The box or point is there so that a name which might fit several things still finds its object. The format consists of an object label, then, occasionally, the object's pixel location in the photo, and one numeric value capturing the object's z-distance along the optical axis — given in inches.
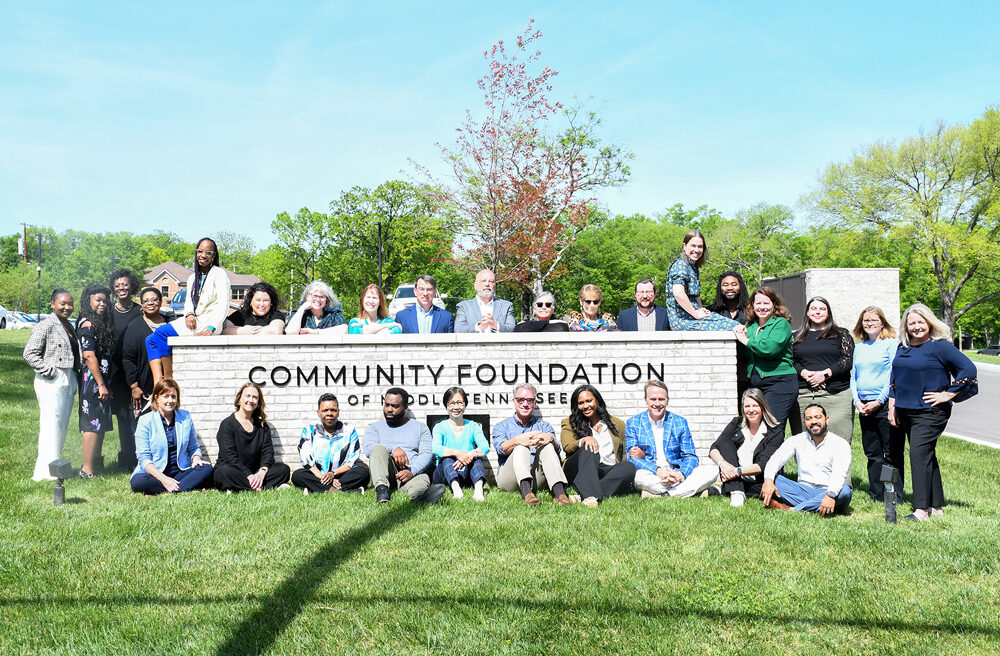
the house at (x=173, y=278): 3395.7
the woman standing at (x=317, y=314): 342.2
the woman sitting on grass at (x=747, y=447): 282.4
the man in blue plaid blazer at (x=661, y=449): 289.1
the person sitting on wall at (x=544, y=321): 330.0
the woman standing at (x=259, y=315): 339.1
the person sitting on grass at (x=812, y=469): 259.6
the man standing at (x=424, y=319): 348.5
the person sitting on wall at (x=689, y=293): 306.3
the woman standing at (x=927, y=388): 256.5
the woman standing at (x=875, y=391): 282.8
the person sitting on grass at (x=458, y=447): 294.4
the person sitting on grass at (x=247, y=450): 294.8
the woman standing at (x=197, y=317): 326.0
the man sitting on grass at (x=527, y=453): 286.5
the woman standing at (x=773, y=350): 291.1
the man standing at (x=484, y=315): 343.6
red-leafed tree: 863.7
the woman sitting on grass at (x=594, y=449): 285.4
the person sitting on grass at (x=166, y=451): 288.2
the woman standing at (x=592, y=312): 325.7
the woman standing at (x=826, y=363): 293.6
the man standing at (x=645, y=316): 334.3
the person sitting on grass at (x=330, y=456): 295.4
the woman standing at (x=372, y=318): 341.4
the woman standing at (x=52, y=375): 310.2
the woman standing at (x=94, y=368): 318.7
